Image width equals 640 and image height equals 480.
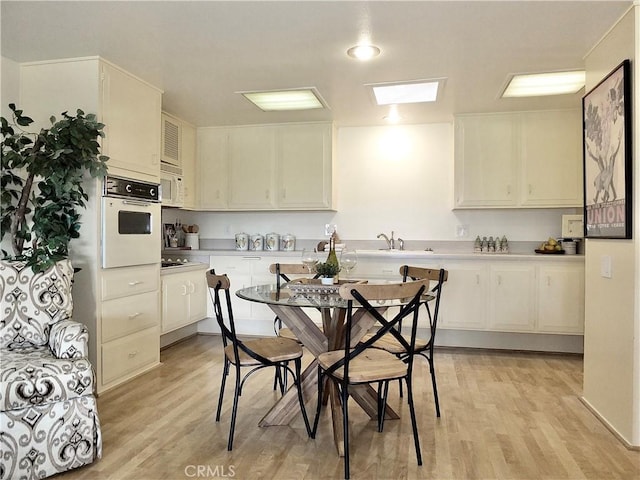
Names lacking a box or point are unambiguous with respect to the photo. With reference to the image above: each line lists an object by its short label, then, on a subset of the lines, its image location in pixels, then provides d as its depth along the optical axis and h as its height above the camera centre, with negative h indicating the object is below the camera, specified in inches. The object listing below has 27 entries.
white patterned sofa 77.1 -26.9
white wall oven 123.5 +4.2
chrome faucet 196.2 -2.6
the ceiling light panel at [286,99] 151.1 +48.1
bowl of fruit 171.2 -4.6
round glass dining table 95.1 -21.9
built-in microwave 175.8 +18.8
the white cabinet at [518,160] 170.7 +29.4
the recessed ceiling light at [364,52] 114.2 +47.6
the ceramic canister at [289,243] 203.5 -3.0
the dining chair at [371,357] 81.4 -24.2
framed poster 94.8 +18.3
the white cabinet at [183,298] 161.7 -23.7
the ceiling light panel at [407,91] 142.3 +48.4
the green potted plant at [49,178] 109.2 +14.7
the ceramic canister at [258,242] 205.3 -2.6
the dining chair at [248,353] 93.4 -25.1
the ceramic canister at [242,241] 206.8 -2.1
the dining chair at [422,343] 107.0 -26.3
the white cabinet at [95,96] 121.9 +38.7
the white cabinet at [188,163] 189.0 +31.5
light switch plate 103.5 -7.1
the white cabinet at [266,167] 190.2 +29.8
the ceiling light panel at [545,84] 134.6 +47.9
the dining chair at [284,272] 119.0 -10.3
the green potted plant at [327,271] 105.0 -8.1
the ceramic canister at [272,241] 203.0 -2.1
